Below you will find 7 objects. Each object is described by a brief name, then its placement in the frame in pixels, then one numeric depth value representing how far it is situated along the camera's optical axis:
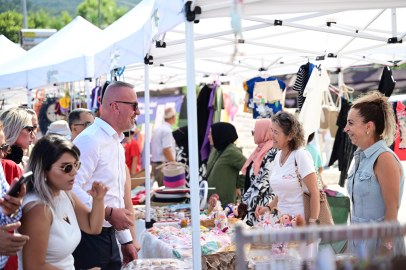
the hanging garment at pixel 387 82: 5.27
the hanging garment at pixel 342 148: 6.33
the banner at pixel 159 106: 12.13
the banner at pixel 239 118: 8.55
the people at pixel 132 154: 7.30
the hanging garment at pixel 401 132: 5.41
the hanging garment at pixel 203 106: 6.96
